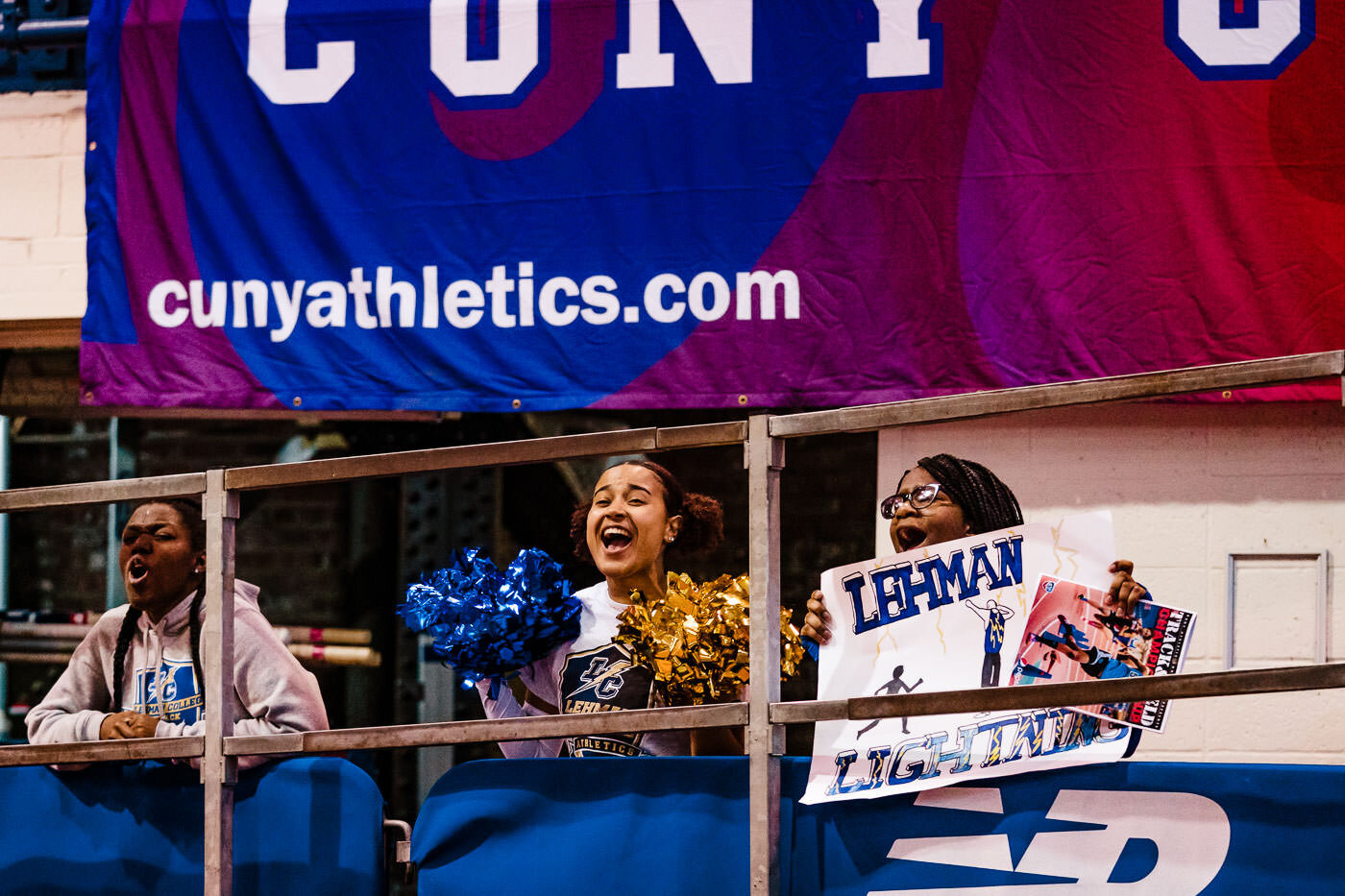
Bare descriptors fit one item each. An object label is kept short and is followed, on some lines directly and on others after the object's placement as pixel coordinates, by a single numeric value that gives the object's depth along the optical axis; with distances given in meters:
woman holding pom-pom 7.49
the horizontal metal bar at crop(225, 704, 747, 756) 6.32
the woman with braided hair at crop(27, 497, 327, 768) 7.60
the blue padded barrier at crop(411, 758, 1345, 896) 5.95
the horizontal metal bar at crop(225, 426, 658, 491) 6.49
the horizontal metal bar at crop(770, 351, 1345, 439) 5.48
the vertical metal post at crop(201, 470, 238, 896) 7.13
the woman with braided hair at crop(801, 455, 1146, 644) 7.32
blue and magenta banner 9.49
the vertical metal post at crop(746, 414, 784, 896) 6.29
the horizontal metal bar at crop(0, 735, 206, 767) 7.20
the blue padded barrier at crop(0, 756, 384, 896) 7.24
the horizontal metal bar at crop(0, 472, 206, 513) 7.28
